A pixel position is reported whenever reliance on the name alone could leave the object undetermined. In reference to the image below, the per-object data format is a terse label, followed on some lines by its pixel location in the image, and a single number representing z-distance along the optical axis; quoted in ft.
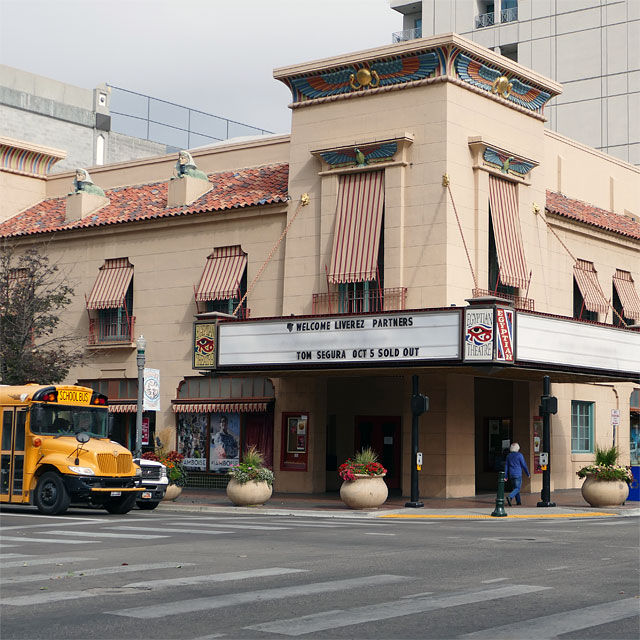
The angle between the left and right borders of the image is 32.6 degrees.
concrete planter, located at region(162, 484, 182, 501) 98.02
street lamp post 97.30
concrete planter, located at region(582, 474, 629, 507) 95.25
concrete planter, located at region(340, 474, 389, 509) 89.04
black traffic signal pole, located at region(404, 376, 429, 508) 91.85
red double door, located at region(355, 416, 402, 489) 115.14
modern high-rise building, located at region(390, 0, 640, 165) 203.10
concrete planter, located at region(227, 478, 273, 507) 92.63
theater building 100.83
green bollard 84.64
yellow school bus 78.43
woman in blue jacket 95.86
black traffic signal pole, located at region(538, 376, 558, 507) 94.68
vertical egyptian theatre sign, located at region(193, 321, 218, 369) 105.40
